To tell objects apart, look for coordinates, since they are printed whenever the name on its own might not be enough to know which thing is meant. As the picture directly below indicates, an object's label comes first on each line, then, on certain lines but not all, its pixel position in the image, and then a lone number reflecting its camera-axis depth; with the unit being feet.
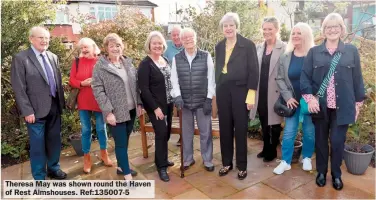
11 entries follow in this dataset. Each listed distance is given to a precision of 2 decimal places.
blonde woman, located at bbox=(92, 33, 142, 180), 10.04
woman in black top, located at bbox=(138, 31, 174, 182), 10.59
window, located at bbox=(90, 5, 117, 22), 63.18
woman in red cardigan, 11.60
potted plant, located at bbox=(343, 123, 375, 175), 11.17
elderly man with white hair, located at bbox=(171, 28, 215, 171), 11.07
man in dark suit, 9.89
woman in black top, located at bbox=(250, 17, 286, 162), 11.39
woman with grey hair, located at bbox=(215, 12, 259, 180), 10.56
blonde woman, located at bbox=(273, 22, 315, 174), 10.91
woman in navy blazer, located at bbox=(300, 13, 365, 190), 9.40
